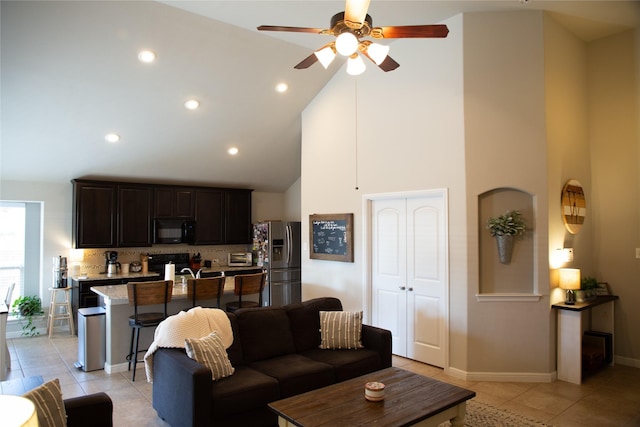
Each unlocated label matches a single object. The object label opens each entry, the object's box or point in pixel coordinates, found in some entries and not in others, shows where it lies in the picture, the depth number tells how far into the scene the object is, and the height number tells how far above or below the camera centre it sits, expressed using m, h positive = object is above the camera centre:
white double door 4.94 -0.55
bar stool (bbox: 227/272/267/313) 5.23 -0.72
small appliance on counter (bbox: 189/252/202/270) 7.85 -0.62
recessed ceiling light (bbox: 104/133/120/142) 6.04 +1.23
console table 4.39 -1.13
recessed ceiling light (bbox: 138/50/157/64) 4.91 +1.91
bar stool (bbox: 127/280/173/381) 4.58 -0.76
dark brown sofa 3.07 -1.16
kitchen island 4.80 -1.09
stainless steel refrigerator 7.62 -0.58
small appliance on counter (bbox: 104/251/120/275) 6.99 -0.55
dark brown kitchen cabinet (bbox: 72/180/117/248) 6.73 +0.19
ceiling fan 2.68 +1.25
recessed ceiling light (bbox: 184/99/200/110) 5.82 +1.62
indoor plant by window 6.36 -1.19
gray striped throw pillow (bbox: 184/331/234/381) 3.29 -0.95
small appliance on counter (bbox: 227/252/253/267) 8.34 -0.60
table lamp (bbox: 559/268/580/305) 4.49 -0.55
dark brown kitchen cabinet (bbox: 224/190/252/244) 8.25 +0.21
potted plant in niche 4.48 -0.03
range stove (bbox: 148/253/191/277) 7.54 -0.59
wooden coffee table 2.59 -1.12
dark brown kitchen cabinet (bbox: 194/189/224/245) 7.91 +0.19
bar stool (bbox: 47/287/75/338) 6.40 -1.19
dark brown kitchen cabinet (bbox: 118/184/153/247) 7.09 +0.20
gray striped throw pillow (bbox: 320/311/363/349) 4.20 -0.99
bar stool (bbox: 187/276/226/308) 4.91 -0.69
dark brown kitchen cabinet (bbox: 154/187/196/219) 7.47 +0.43
